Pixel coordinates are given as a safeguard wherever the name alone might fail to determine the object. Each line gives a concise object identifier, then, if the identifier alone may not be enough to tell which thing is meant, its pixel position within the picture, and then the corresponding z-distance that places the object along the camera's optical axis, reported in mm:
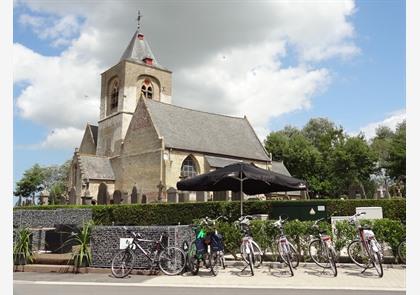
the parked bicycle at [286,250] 10023
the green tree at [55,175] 81288
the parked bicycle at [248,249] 10078
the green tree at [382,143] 62266
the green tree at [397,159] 48719
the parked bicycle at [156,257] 10188
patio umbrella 12812
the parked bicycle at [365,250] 9625
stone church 36062
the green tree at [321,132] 65125
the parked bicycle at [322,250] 9812
